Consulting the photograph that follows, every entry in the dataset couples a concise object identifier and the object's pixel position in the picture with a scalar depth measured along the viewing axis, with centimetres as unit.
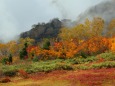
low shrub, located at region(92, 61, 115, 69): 4466
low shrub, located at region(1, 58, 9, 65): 7600
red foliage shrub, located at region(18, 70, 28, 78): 4165
